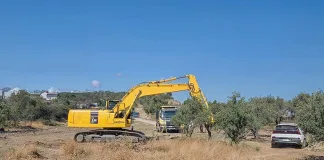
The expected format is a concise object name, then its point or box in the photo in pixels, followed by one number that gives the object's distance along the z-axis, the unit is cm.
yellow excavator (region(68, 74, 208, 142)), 2688
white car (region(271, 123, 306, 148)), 2842
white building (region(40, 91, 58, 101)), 17842
